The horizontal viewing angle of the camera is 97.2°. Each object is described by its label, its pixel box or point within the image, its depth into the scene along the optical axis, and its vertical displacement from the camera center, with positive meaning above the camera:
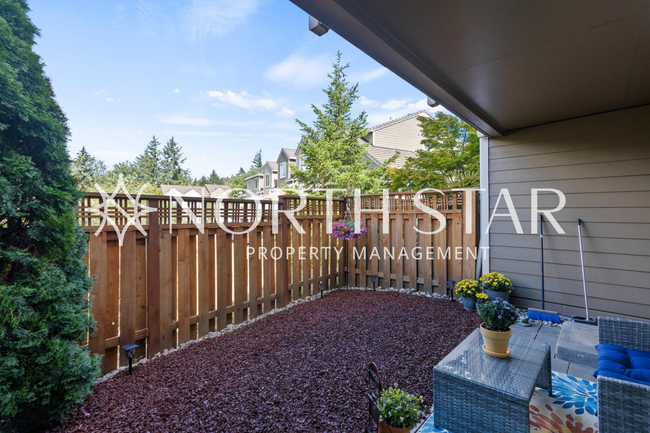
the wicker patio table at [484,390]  1.48 -0.95
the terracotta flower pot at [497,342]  1.79 -0.80
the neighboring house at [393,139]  12.05 +3.41
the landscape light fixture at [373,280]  4.68 -1.06
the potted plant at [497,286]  3.64 -0.93
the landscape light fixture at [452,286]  4.15 -1.04
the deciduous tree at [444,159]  6.44 +1.29
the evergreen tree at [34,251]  1.49 -0.19
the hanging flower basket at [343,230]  4.60 -0.24
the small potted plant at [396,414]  1.43 -1.00
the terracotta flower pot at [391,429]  1.43 -1.07
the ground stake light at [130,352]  2.27 -1.07
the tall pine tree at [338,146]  9.38 +2.32
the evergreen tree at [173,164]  24.40 +4.59
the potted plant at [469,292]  3.69 -1.00
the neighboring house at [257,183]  23.16 +2.94
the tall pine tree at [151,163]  24.18 +4.60
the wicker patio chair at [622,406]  1.27 -0.88
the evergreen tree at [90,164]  15.47 +3.80
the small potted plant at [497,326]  1.79 -0.70
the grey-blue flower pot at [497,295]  3.62 -1.02
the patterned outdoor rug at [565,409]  1.67 -1.24
